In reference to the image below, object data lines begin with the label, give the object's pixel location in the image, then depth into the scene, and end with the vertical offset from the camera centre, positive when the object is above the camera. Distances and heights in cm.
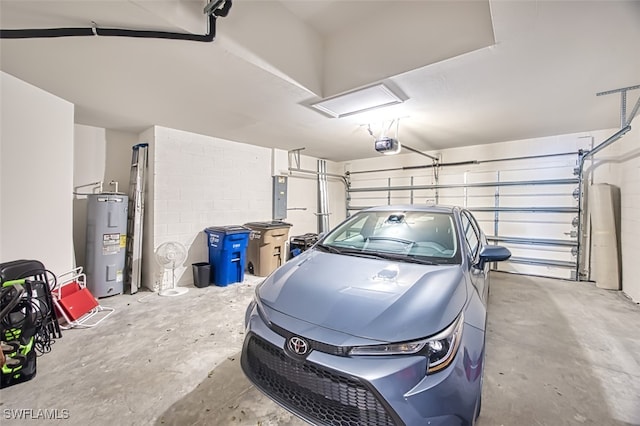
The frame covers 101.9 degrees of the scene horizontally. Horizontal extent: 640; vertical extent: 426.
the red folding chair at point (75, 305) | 284 -111
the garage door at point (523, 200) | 472 +33
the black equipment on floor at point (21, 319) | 191 -89
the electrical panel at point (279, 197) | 572 +33
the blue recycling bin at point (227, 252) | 428 -69
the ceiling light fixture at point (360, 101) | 267 +127
